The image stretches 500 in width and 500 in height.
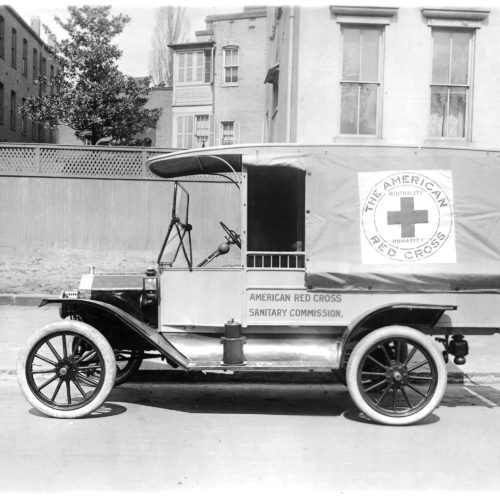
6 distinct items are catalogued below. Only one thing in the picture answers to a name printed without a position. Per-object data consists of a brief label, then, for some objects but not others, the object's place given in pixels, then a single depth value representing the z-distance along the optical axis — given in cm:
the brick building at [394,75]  1155
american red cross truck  530
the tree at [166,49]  4116
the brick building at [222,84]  2756
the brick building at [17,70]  2916
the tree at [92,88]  2045
